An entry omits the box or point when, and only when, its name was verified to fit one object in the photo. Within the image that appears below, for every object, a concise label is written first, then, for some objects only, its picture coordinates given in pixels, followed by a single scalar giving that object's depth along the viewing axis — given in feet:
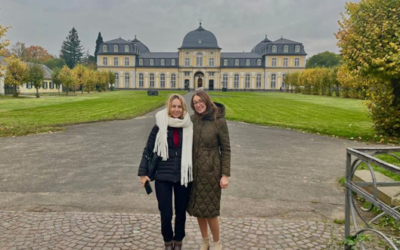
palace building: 265.34
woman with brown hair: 12.34
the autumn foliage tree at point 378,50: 34.19
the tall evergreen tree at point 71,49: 335.24
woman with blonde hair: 12.29
